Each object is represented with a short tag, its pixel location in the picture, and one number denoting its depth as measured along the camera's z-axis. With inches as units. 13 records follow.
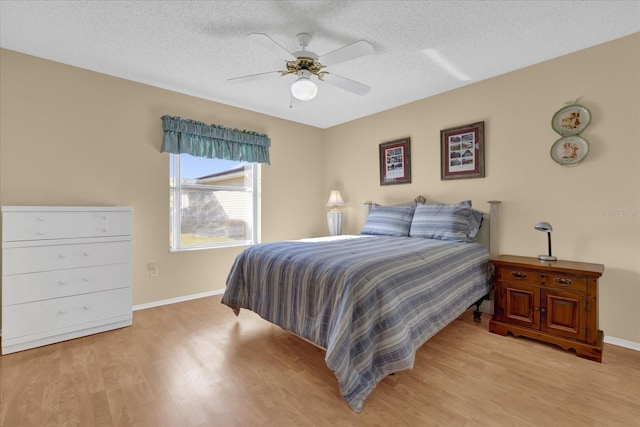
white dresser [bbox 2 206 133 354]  85.4
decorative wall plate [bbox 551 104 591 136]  94.8
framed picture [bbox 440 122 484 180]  120.4
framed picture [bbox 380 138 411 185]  144.9
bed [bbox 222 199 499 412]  62.8
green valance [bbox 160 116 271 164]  125.8
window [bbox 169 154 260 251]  133.8
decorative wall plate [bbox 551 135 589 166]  95.3
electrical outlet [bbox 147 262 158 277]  123.5
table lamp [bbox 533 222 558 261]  91.9
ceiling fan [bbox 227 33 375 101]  76.5
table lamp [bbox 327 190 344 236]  165.8
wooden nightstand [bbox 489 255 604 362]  80.9
